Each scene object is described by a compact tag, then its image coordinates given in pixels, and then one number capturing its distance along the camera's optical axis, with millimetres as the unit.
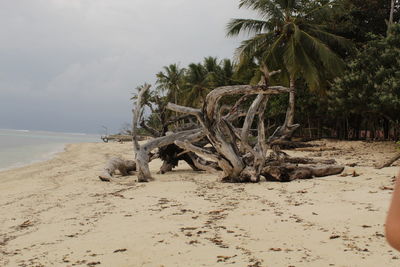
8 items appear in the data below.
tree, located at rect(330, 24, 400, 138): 13727
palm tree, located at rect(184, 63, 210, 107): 39031
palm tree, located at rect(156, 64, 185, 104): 43531
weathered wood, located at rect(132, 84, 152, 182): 8883
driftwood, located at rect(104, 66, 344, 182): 7930
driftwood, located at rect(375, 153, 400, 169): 8355
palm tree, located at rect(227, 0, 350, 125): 17750
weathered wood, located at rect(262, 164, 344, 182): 7863
